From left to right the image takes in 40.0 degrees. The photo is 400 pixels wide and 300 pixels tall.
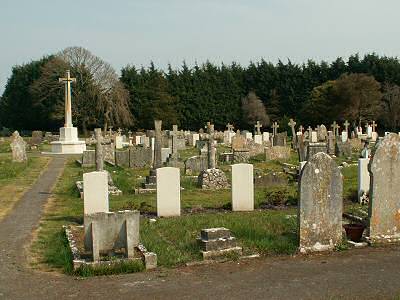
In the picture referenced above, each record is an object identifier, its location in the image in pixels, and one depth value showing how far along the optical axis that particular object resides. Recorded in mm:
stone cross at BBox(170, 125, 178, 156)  23303
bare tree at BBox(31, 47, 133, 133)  58250
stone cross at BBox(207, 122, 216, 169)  19609
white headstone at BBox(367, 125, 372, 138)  49306
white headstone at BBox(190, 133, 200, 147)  45206
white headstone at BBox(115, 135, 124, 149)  39741
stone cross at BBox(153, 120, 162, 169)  17953
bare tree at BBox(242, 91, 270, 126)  67750
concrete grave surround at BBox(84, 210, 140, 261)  9070
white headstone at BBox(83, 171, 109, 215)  13078
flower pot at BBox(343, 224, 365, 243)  10359
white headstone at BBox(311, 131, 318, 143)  40050
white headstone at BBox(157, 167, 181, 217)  13578
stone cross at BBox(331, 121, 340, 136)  42703
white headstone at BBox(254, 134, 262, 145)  39478
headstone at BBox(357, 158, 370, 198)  15273
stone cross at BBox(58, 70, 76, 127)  37750
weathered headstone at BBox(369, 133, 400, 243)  10266
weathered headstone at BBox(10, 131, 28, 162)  28688
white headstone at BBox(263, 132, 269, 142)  43044
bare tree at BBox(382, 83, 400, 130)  57562
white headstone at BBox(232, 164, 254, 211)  14414
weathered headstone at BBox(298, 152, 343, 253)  9742
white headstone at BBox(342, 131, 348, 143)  41019
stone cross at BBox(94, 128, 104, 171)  16875
